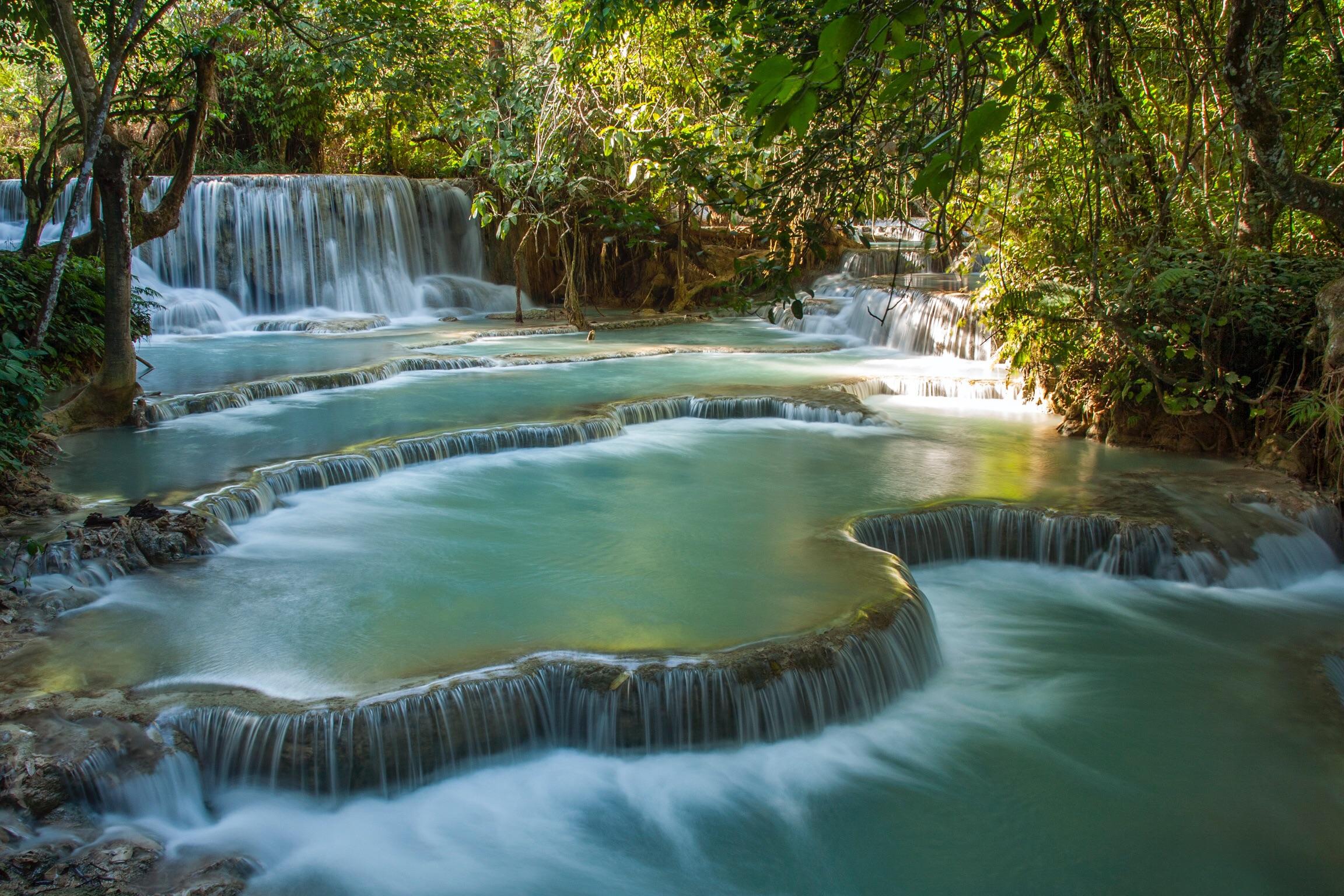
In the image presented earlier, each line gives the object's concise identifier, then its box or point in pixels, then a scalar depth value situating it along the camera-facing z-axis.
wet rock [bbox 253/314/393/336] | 16.42
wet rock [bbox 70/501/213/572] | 5.79
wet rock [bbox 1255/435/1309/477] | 7.71
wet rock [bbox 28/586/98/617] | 5.24
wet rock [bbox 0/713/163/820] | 3.83
